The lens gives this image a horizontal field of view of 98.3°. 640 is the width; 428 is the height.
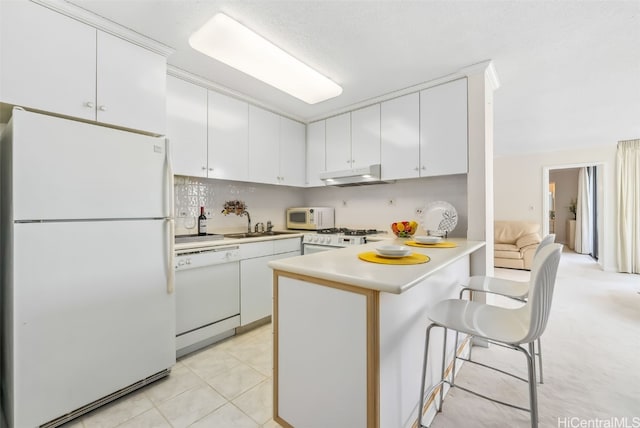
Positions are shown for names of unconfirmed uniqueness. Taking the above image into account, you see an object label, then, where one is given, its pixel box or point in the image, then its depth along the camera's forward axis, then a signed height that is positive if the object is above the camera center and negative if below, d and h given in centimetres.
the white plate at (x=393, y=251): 143 -19
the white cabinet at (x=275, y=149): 301 +77
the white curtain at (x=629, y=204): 465 +18
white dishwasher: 212 -67
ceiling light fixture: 177 +116
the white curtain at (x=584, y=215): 659 -2
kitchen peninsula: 108 -56
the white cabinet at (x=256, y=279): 257 -62
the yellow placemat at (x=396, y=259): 133 -23
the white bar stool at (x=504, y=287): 173 -48
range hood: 293 +42
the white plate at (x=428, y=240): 205 -19
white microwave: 340 -5
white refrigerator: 135 -28
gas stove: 279 -25
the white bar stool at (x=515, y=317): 108 -48
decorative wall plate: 260 -4
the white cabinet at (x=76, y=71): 143 +85
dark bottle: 268 -10
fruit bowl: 262 -13
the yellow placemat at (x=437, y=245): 197 -22
